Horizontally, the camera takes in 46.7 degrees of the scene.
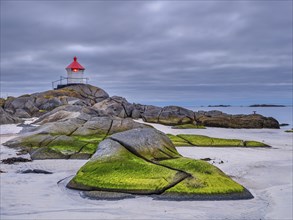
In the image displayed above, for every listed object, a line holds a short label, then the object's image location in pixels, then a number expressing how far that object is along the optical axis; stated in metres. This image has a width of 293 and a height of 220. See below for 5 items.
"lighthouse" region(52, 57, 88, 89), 50.50
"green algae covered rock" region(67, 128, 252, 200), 6.66
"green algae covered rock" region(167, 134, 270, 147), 14.99
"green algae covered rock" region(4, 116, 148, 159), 11.16
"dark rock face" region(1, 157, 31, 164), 10.09
